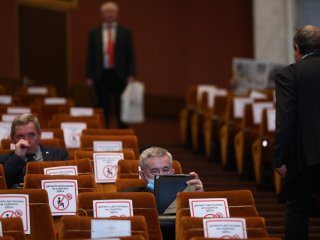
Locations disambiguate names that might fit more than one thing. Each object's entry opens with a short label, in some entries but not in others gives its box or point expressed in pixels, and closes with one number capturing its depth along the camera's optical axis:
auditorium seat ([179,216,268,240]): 8.20
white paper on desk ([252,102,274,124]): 15.53
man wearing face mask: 9.74
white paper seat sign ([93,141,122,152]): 12.50
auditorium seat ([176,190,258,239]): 9.09
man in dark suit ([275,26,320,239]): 9.92
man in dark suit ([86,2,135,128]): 18.70
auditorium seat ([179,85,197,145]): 18.90
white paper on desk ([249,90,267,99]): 17.80
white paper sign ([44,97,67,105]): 17.18
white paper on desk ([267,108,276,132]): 14.47
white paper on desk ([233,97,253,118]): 16.43
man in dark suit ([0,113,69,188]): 10.62
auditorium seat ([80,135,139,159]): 12.59
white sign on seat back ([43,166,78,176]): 10.32
